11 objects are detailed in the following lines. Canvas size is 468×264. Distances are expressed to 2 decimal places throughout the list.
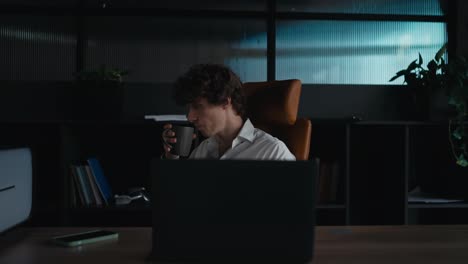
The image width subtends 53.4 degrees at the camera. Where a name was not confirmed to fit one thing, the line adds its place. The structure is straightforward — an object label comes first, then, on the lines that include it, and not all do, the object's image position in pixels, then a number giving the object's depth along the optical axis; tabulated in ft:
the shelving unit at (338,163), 8.23
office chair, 5.78
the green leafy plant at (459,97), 7.80
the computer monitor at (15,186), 3.51
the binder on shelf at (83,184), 7.95
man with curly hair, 5.39
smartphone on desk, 3.43
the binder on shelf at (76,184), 7.96
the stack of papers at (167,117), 7.86
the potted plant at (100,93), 7.90
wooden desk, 3.08
